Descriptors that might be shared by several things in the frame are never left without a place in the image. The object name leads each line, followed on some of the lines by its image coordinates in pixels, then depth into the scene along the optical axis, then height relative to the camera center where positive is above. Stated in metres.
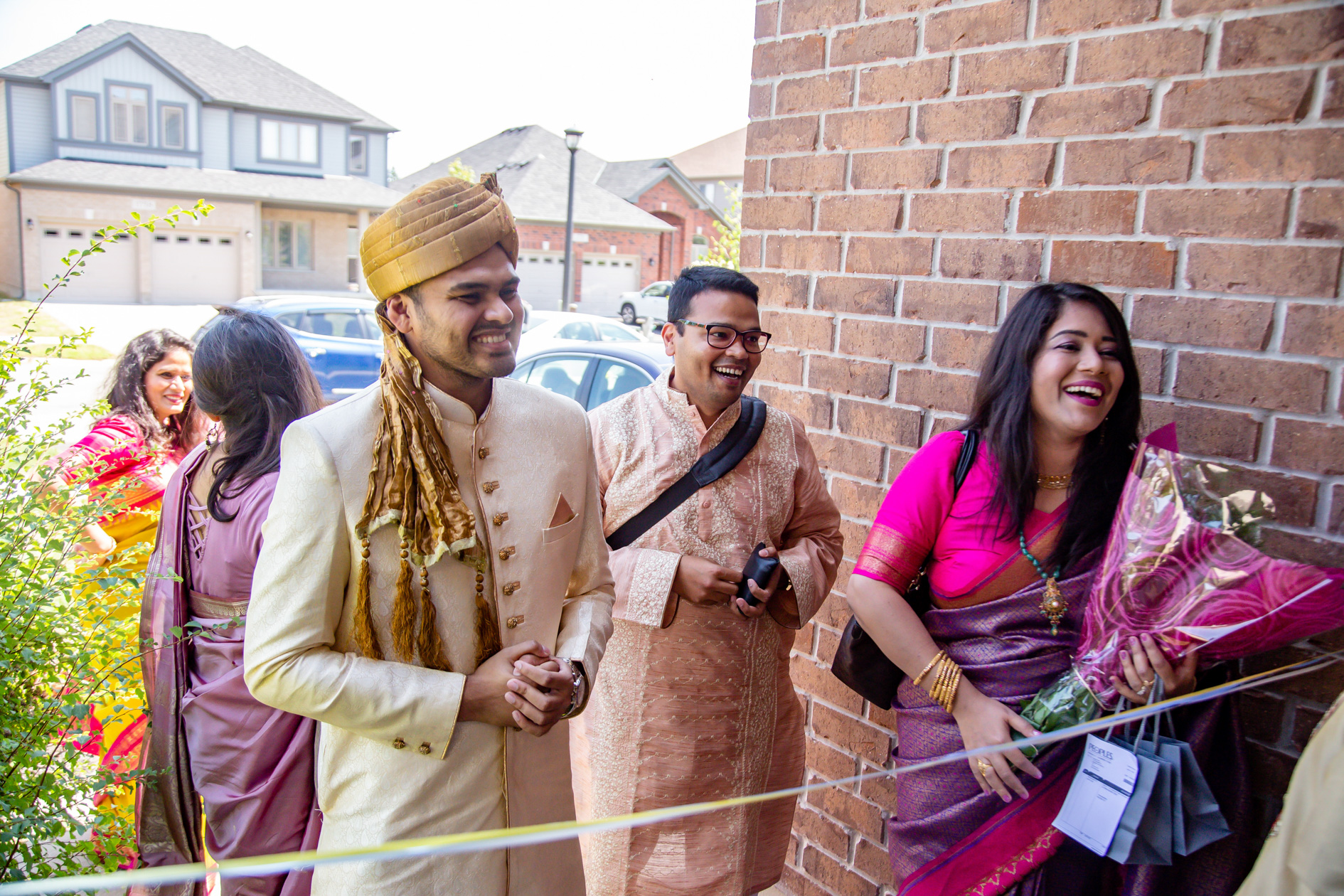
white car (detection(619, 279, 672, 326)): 28.62 +0.59
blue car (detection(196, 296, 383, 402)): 11.39 -0.46
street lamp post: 17.30 +1.17
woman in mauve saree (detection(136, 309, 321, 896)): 2.29 -0.99
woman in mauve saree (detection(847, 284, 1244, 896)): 1.91 -0.53
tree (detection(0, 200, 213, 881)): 1.78 -0.79
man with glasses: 2.45 -0.86
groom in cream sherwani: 1.48 -0.49
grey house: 26.19 +4.25
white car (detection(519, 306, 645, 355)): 11.90 -0.18
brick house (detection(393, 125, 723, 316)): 32.75 +4.18
